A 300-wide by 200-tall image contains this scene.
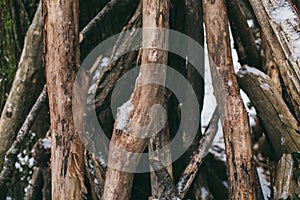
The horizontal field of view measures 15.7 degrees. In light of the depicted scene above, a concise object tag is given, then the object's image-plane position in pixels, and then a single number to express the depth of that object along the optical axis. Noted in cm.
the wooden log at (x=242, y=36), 421
